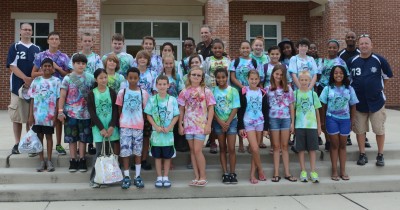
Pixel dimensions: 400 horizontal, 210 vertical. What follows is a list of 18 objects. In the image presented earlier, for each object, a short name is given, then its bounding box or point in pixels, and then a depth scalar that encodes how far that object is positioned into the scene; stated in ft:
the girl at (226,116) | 17.63
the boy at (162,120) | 16.97
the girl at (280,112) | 18.13
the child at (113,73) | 17.87
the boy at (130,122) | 16.88
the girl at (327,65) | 20.99
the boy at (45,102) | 17.98
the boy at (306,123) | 18.15
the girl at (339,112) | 18.57
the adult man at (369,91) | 19.67
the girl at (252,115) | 17.88
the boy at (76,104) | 17.57
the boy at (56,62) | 18.90
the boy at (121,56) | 19.08
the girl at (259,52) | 20.08
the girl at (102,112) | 16.84
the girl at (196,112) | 17.13
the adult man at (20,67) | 19.66
